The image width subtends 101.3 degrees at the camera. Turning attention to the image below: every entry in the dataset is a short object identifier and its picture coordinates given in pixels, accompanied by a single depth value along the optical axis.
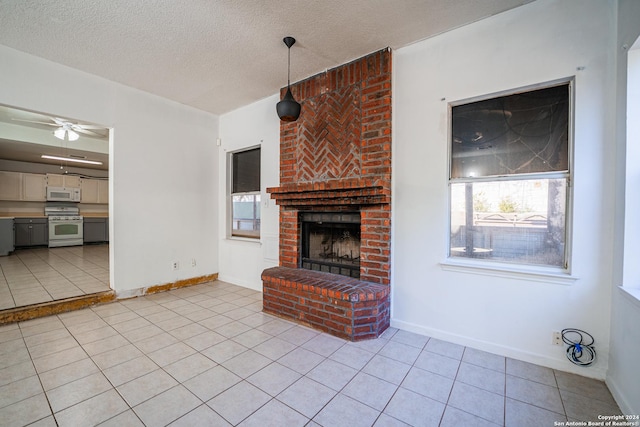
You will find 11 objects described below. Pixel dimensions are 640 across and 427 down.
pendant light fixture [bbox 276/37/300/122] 2.82
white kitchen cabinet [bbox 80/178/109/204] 8.44
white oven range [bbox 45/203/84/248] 7.47
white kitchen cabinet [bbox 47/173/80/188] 7.75
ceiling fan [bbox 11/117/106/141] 4.50
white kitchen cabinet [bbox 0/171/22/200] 6.99
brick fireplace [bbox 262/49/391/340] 2.67
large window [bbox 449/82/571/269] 2.15
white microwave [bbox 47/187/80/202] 7.71
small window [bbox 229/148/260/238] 4.35
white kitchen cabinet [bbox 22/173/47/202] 7.32
